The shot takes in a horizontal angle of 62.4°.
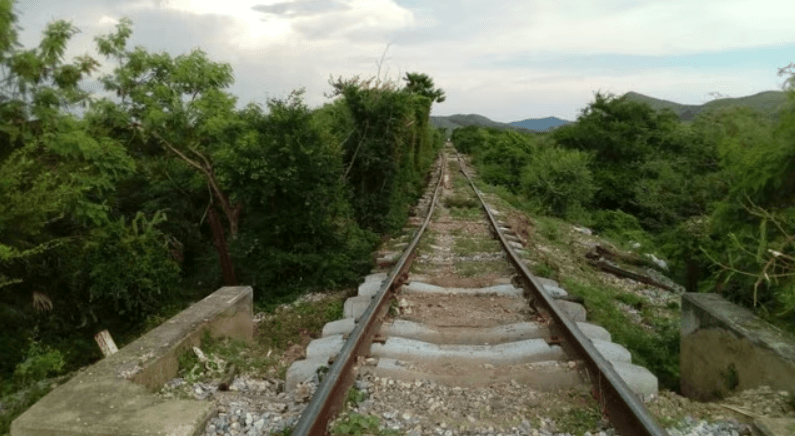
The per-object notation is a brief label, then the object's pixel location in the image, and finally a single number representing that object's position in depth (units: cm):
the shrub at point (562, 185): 2002
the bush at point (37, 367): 830
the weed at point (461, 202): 1731
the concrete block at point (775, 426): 329
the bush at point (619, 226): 1700
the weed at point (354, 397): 399
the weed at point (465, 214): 1493
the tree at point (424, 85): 3072
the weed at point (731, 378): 470
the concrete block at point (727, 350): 426
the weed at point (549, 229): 1398
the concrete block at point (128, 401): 328
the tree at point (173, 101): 1387
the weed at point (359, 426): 355
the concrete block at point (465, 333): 544
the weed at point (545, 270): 832
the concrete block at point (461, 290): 715
